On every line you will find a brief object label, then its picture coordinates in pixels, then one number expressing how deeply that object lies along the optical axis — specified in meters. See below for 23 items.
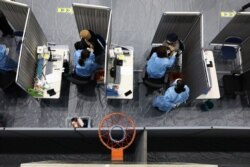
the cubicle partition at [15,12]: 4.18
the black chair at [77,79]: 4.72
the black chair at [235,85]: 4.97
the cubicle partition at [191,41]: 4.12
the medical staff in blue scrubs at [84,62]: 4.22
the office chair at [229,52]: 5.05
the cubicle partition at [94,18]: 4.09
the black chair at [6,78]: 4.77
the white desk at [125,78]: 4.41
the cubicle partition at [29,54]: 4.13
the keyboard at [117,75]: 4.44
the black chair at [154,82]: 4.76
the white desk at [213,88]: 4.53
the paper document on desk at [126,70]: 4.49
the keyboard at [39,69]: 4.51
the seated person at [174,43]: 4.45
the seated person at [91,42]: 4.34
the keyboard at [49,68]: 4.52
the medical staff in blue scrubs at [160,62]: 4.24
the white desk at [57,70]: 4.46
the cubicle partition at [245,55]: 4.83
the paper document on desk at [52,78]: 4.48
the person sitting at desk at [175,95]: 4.19
